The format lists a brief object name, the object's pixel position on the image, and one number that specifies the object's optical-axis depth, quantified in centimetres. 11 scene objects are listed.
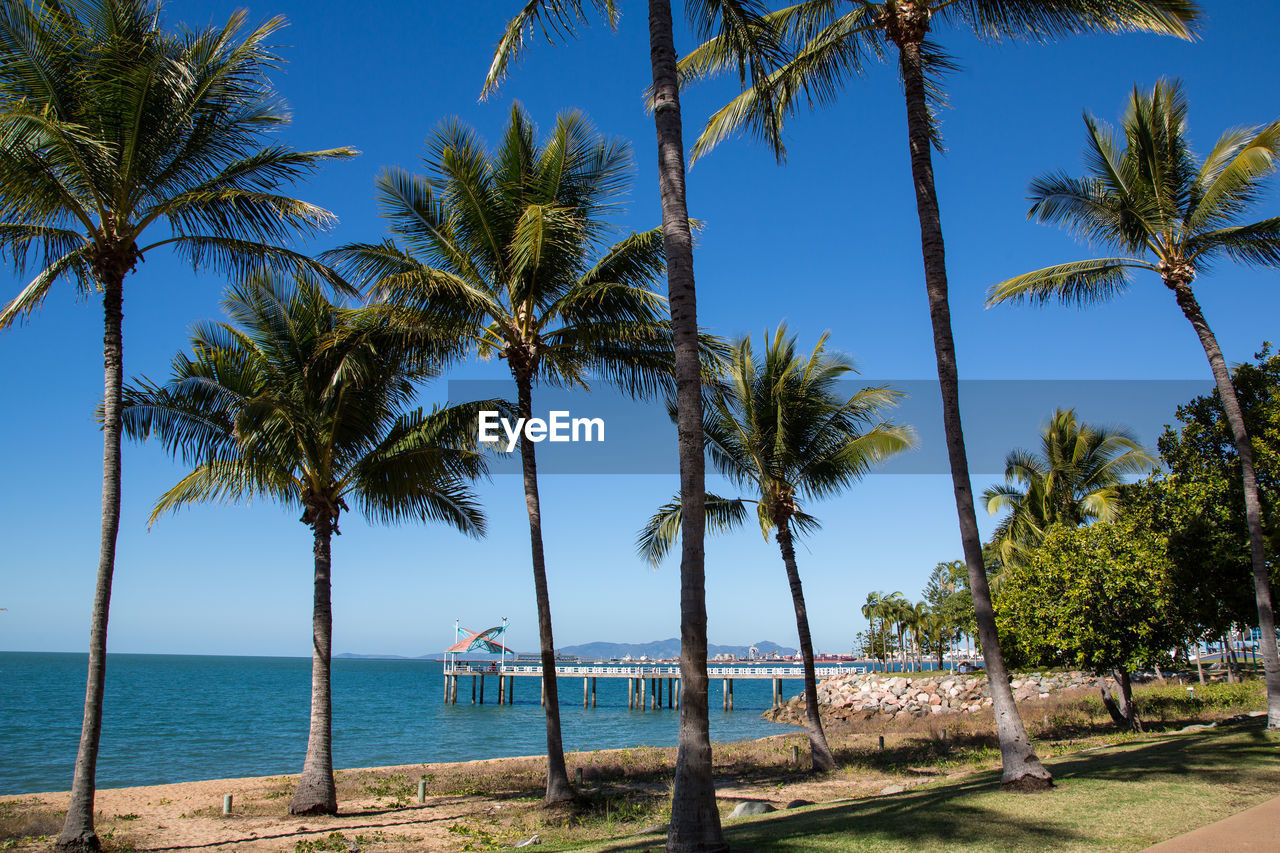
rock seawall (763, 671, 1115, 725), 4441
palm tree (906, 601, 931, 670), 9350
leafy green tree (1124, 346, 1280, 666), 1758
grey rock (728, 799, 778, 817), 1196
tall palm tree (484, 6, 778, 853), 686
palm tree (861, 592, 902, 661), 9794
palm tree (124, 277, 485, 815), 1319
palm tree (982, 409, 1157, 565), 2986
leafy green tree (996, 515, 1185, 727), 1953
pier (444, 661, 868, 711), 6662
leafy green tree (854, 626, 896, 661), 10191
